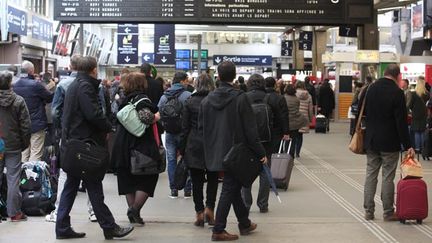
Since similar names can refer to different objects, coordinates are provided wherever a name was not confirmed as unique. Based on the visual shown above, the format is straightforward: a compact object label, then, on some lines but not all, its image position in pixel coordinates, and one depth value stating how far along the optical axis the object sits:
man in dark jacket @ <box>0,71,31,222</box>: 7.53
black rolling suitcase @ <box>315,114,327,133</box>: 21.69
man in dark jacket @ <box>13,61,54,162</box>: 9.11
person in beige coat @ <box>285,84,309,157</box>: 13.46
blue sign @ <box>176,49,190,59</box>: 48.78
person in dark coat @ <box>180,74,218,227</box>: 7.29
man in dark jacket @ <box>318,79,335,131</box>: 23.12
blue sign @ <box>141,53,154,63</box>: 41.50
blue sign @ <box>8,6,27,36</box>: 21.36
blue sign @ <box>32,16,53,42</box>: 25.71
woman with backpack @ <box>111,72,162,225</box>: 7.18
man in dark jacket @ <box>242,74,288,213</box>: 8.21
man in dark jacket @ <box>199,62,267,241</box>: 6.57
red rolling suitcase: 7.47
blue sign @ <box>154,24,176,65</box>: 30.73
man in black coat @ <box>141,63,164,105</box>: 10.10
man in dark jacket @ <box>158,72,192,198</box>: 9.03
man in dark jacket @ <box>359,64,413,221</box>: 7.55
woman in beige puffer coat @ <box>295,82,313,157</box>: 14.73
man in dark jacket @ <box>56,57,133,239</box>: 6.52
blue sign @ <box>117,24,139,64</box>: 30.12
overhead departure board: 14.16
